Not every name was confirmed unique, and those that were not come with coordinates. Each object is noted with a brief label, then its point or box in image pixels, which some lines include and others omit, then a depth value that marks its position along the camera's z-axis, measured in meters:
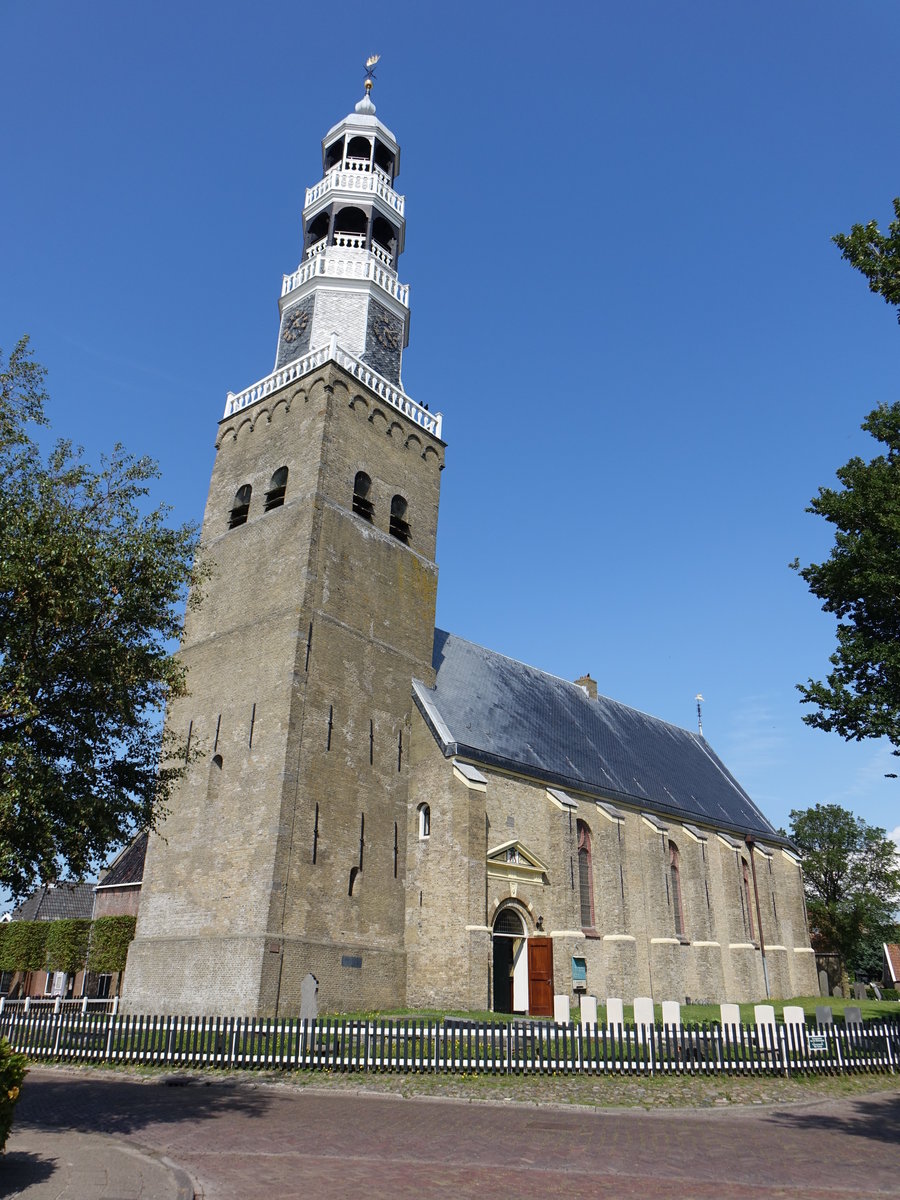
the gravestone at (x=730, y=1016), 17.25
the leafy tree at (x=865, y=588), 19.17
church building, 24.11
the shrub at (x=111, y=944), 34.97
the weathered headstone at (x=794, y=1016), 17.69
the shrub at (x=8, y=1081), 8.20
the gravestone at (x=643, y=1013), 16.69
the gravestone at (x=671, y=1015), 17.03
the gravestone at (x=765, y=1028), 17.19
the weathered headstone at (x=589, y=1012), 16.98
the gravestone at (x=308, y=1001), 19.36
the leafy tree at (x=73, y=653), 12.08
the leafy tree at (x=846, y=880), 59.09
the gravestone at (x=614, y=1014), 16.77
